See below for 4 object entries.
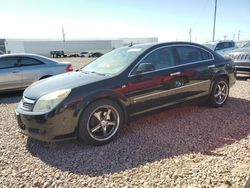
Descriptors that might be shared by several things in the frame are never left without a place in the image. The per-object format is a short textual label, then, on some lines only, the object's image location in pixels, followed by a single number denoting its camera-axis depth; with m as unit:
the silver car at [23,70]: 5.90
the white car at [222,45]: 10.62
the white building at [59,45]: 52.00
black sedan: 2.85
